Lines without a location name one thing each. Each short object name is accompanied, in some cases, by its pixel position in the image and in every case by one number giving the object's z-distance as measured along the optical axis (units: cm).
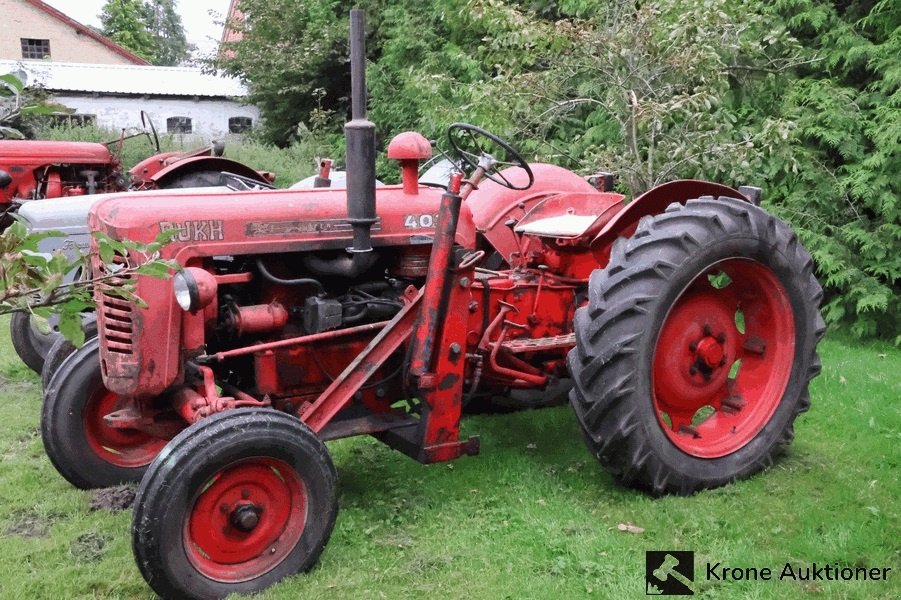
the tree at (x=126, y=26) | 3872
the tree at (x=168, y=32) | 5732
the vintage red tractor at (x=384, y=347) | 284
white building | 1953
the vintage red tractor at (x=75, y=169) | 763
